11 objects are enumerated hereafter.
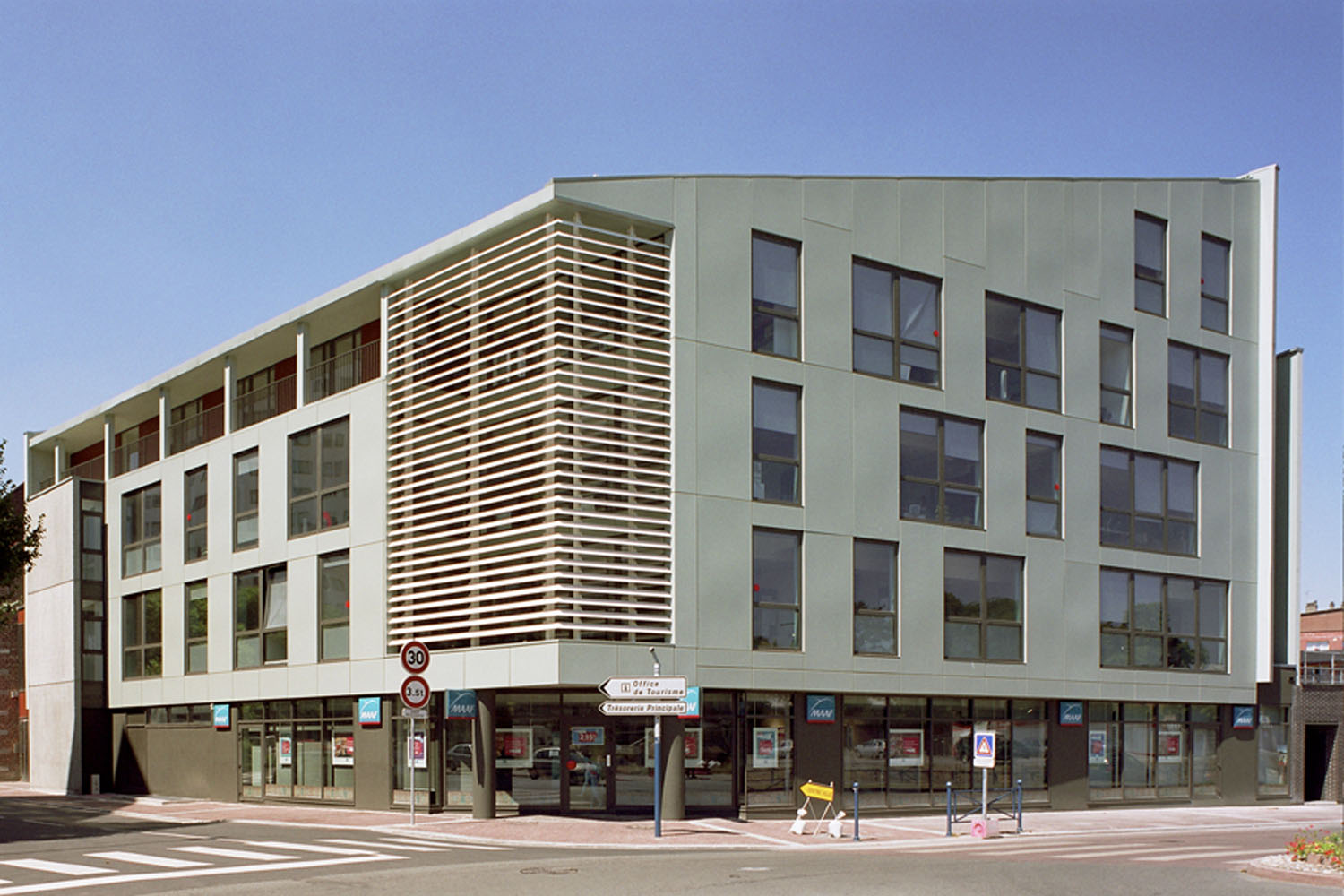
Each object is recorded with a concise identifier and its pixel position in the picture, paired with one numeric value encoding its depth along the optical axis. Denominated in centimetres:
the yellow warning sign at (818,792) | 2427
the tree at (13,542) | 3366
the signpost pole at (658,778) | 2394
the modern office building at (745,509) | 2750
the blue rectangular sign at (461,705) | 2800
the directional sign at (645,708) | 2377
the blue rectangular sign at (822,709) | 2917
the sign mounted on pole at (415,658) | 2500
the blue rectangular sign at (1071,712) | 3325
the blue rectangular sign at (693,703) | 2489
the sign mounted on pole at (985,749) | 2544
